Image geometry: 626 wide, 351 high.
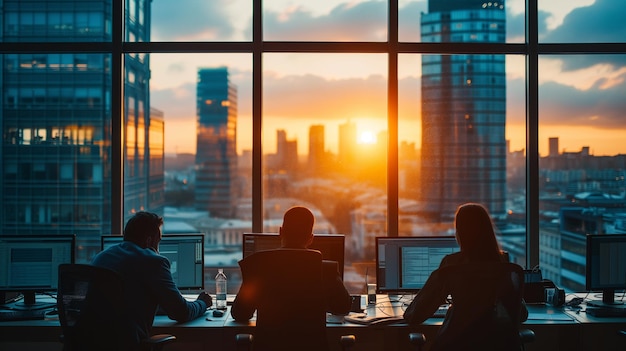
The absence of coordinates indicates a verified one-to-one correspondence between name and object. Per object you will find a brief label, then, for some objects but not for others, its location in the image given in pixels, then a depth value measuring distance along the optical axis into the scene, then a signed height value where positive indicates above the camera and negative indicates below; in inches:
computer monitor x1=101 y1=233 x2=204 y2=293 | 162.2 -20.4
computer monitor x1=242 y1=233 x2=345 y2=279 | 156.9 -17.3
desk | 142.6 -35.7
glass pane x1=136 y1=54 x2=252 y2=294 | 190.4 +12.6
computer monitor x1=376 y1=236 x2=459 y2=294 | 162.4 -22.0
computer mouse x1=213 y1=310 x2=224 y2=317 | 151.3 -33.6
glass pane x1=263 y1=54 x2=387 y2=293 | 190.4 +10.4
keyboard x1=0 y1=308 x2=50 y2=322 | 148.1 -33.5
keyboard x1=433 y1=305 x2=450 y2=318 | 152.2 -33.9
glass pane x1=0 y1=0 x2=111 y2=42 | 190.7 +49.5
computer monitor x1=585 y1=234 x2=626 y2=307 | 161.0 -22.9
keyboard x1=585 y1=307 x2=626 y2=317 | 152.6 -33.5
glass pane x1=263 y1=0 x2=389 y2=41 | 189.8 +49.9
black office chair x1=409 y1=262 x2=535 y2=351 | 115.4 -24.0
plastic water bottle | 161.8 -30.7
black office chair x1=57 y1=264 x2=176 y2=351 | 114.3 -25.0
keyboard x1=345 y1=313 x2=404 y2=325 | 145.6 -34.3
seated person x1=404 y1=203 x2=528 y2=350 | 115.9 -22.2
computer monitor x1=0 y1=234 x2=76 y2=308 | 159.5 -21.6
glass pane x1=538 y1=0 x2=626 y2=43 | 192.2 +50.7
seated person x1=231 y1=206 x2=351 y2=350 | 113.5 -22.2
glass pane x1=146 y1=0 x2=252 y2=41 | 189.8 +50.2
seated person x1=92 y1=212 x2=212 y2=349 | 122.9 -20.0
